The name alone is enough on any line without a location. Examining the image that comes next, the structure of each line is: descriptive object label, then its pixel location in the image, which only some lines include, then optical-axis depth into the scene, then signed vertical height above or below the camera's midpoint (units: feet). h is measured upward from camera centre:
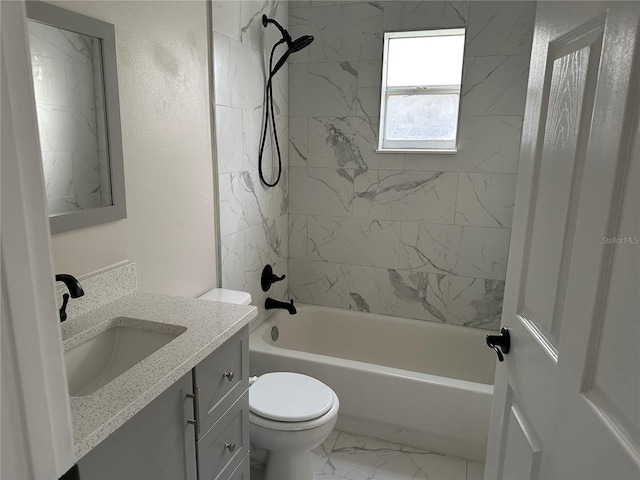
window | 8.94 +1.31
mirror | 4.28 +0.36
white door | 2.25 -0.58
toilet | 6.10 -3.49
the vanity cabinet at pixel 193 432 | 3.42 -2.40
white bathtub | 7.32 -3.93
